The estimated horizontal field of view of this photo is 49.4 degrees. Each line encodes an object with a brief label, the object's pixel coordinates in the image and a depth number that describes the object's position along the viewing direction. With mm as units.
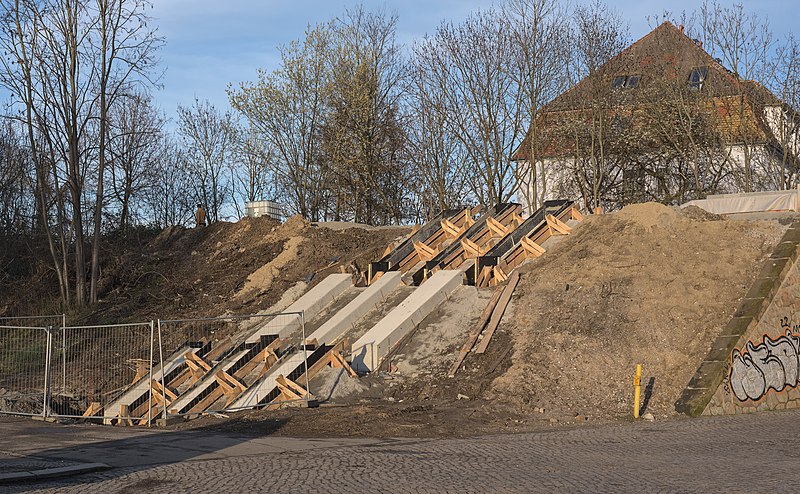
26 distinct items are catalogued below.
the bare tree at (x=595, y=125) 37438
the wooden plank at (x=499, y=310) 19281
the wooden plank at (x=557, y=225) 24922
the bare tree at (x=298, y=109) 39500
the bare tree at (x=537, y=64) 35719
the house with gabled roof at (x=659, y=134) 35875
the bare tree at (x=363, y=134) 39312
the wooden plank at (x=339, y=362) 18453
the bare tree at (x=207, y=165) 52938
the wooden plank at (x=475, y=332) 18547
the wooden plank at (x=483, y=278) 22516
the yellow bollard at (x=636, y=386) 15750
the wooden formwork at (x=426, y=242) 24991
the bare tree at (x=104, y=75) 28500
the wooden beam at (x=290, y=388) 17312
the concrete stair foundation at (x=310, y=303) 22358
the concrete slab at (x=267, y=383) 17516
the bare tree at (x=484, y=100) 36281
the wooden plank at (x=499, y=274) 22539
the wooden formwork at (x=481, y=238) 24203
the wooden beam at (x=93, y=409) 18766
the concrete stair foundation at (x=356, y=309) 21141
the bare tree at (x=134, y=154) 43500
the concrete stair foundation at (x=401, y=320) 19422
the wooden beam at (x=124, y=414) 17500
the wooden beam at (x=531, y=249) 23547
